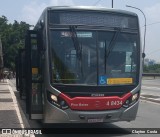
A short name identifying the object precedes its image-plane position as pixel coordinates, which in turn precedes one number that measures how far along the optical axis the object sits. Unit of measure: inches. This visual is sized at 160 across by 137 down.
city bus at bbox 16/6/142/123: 412.8
